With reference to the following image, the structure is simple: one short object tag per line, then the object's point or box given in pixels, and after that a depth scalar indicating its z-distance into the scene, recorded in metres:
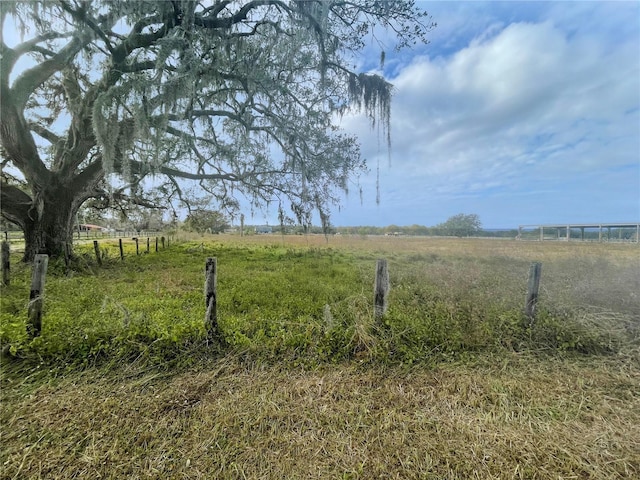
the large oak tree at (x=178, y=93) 4.52
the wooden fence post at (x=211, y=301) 2.92
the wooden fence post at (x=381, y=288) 3.15
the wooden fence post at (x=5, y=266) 4.91
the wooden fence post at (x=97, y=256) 8.36
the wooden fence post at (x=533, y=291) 3.42
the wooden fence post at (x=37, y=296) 2.72
